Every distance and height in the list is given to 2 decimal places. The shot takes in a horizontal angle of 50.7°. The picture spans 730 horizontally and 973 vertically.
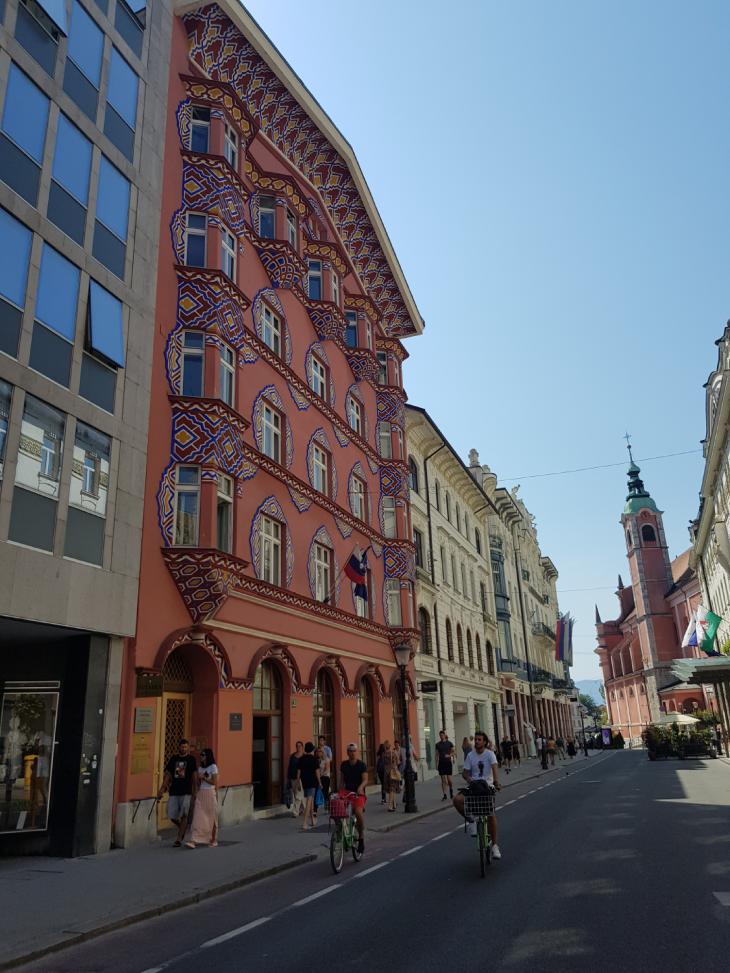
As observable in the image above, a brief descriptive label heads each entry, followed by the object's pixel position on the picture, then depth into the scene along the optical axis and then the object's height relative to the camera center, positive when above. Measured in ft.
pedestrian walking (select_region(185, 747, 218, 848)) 46.32 -2.61
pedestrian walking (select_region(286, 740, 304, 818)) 59.93 -2.04
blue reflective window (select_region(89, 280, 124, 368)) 50.14 +28.03
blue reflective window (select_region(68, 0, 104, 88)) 53.11 +48.18
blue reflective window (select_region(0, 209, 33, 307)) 43.72 +27.98
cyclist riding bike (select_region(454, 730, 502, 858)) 36.52 -0.65
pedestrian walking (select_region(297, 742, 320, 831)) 56.54 -1.03
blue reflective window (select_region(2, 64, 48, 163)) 46.06 +37.98
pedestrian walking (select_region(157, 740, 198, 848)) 47.52 -1.33
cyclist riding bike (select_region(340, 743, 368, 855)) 38.43 -1.44
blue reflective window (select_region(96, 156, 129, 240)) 54.08 +38.39
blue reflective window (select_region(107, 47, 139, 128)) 57.26 +48.49
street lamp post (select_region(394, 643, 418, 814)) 65.82 +1.61
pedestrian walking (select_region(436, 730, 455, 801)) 78.17 -0.76
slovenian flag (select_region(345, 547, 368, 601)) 76.07 +17.34
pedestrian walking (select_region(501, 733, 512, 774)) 132.46 -0.18
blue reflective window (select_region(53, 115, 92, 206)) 49.96 +38.17
